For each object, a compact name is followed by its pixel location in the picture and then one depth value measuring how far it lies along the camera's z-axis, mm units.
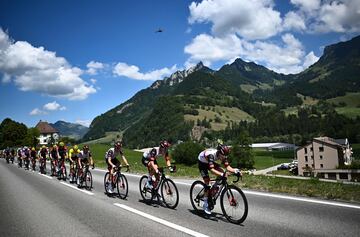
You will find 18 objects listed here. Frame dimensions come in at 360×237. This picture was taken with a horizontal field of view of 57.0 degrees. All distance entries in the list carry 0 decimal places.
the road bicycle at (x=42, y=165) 26644
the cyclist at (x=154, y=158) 10477
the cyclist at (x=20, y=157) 35353
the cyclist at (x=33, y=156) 29856
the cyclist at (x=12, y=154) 45506
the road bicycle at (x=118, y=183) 12852
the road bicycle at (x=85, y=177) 16109
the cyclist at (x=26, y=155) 32169
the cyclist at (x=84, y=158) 16203
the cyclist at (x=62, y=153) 21219
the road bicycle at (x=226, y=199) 7887
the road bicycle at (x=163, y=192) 10227
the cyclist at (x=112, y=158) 13070
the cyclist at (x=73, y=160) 17852
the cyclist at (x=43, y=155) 26422
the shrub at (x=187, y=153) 96438
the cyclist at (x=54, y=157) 22300
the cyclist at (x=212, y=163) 8297
